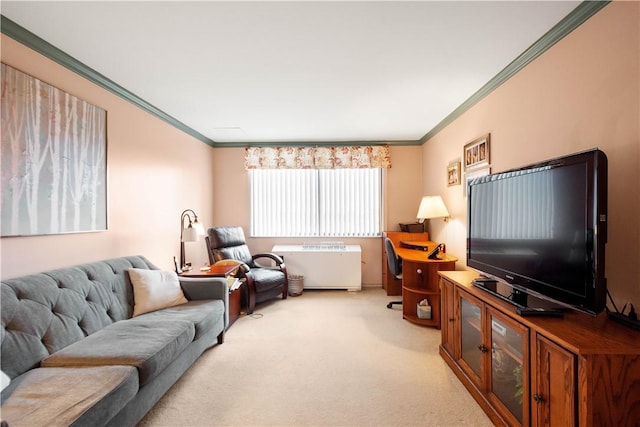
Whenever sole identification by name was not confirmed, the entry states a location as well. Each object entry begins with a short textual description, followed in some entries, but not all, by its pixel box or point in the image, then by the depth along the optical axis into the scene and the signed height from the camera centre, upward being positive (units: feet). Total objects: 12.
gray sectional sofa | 4.11 -2.54
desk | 10.05 -2.55
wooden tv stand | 3.52 -2.29
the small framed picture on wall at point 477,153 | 8.69 +2.02
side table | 9.54 -2.02
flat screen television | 4.02 -0.32
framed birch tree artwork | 5.62 +1.29
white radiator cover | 14.62 -2.67
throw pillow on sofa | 7.56 -2.07
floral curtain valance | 15.19 +3.12
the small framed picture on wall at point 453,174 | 10.73 +1.59
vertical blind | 15.57 +0.72
